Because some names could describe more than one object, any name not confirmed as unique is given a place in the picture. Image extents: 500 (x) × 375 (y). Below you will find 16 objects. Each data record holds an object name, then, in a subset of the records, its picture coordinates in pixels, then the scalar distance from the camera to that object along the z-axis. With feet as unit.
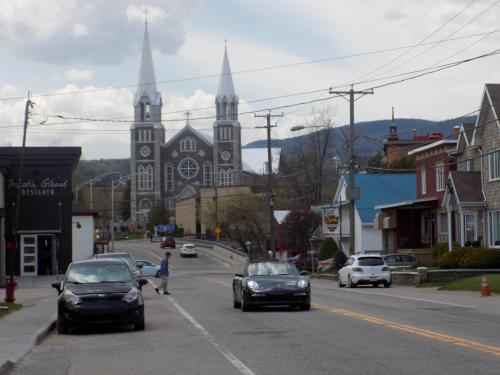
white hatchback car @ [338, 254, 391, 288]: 126.93
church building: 502.79
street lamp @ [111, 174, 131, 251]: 580.30
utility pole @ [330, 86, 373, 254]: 161.68
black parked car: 61.52
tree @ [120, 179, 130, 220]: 557.33
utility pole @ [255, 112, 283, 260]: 207.21
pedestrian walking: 115.51
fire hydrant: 98.64
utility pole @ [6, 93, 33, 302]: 131.41
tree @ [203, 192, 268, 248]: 322.34
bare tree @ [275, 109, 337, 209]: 272.31
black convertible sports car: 76.23
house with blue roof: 220.43
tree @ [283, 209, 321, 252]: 253.59
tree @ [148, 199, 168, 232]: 481.46
